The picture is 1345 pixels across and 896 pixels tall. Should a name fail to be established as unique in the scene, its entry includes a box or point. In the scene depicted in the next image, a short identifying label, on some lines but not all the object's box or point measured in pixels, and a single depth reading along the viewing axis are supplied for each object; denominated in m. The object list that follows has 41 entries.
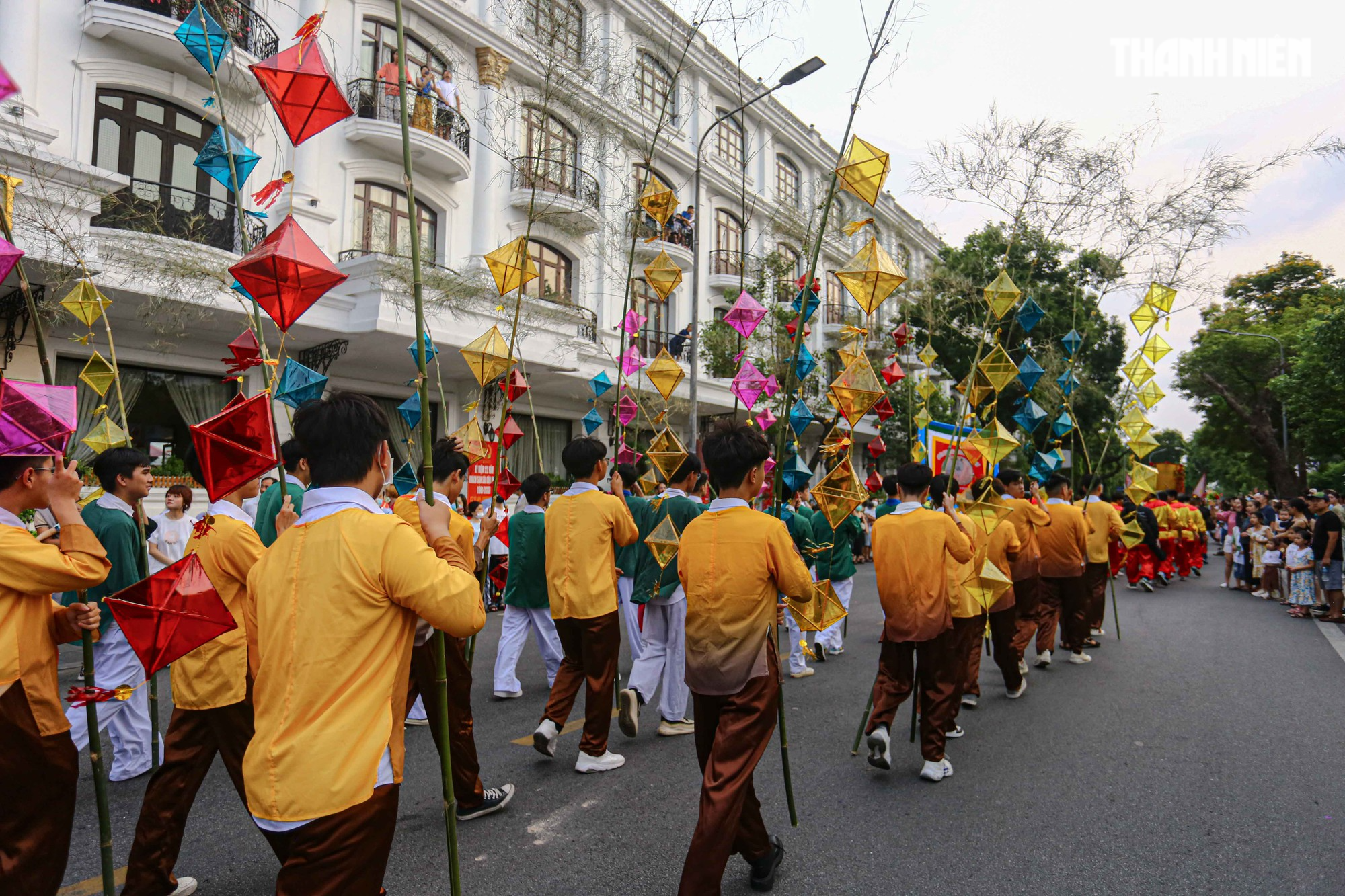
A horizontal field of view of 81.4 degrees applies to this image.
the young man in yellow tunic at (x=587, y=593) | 4.57
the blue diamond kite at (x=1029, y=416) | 8.06
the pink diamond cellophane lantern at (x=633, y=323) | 7.77
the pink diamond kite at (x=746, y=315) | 7.46
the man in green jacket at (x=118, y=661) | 4.35
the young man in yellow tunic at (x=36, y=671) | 2.38
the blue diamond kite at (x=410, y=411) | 7.33
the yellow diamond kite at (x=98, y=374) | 4.98
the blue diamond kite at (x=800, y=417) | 8.66
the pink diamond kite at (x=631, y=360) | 9.57
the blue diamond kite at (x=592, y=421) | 9.03
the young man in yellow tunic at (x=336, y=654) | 1.97
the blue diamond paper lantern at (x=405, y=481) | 6.22
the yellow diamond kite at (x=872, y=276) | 3.95
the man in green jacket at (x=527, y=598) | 6.17
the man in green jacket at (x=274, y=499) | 3.52
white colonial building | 9.48
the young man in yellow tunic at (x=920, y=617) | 4.52
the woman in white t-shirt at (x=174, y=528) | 6.65
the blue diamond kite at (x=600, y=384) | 8.93
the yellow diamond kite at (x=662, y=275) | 5.32
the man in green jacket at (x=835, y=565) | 7.82
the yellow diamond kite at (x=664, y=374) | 5.79
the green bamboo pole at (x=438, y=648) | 2.24
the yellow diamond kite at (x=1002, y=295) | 5.31
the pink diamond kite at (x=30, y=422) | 2.37
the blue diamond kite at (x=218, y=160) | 4.08
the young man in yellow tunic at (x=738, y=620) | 3.11
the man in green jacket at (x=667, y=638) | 5.41
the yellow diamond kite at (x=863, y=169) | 3.83
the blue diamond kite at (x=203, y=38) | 3.62
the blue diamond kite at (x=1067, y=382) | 9.24
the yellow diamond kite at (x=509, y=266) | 4.41
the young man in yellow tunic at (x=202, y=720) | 2.98
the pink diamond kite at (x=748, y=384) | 9.06
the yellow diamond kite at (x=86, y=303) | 5.26
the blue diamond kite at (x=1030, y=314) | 7.14
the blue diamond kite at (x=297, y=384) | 3.96
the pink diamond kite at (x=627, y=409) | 8.60
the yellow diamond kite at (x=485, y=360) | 5.20
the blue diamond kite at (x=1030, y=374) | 7.70
